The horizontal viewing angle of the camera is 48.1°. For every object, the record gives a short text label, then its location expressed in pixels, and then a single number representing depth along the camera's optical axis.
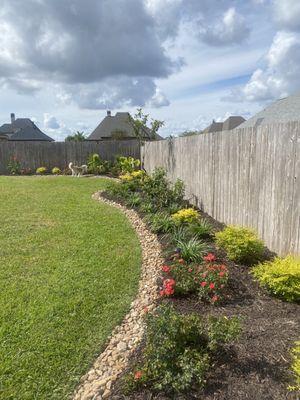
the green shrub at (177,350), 2.31
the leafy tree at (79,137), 33.46
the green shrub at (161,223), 6.15
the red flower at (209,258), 4.15
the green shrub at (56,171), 17.50
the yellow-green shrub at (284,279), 3.48
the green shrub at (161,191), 8.06
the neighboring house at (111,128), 38.34
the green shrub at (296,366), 2.23
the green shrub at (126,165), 15.27
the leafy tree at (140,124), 18.17
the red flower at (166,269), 4.03
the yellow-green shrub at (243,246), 4.45
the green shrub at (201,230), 5.55
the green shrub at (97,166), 16.91
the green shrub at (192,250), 4.56
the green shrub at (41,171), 17.59
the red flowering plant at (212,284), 3.57
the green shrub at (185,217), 6.23
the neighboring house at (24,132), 41.56
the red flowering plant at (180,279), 3.71
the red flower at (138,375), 2.41
